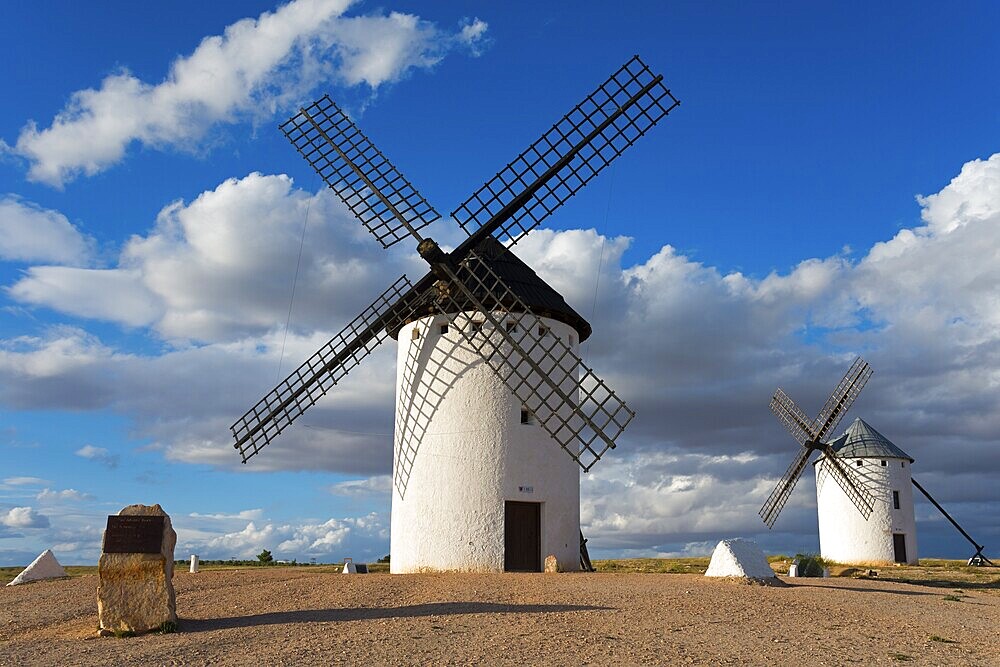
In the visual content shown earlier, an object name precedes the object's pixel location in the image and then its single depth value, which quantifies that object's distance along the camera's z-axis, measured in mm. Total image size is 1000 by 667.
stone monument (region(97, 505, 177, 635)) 12945
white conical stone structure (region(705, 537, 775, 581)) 17688
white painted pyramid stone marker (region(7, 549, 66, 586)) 21703
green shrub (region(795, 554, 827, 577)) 24078
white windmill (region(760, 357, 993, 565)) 42312
